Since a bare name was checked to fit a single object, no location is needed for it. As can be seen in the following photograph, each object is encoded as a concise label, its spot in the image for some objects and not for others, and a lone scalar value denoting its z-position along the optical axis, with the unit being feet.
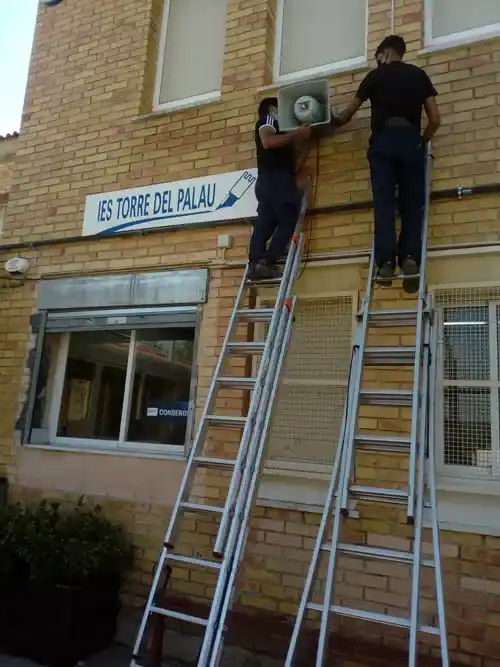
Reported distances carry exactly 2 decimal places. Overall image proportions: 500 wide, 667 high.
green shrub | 13.71
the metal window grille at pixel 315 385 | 13.85
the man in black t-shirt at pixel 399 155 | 11.89
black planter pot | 13.30
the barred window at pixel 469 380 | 12.55
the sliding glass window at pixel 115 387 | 16.15
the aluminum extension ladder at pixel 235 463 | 9.51
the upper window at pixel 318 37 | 16.12
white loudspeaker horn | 14.43
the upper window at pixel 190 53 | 18.16
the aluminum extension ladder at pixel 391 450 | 8.47
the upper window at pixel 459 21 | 14.55
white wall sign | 15.72
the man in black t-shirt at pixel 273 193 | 13.48
